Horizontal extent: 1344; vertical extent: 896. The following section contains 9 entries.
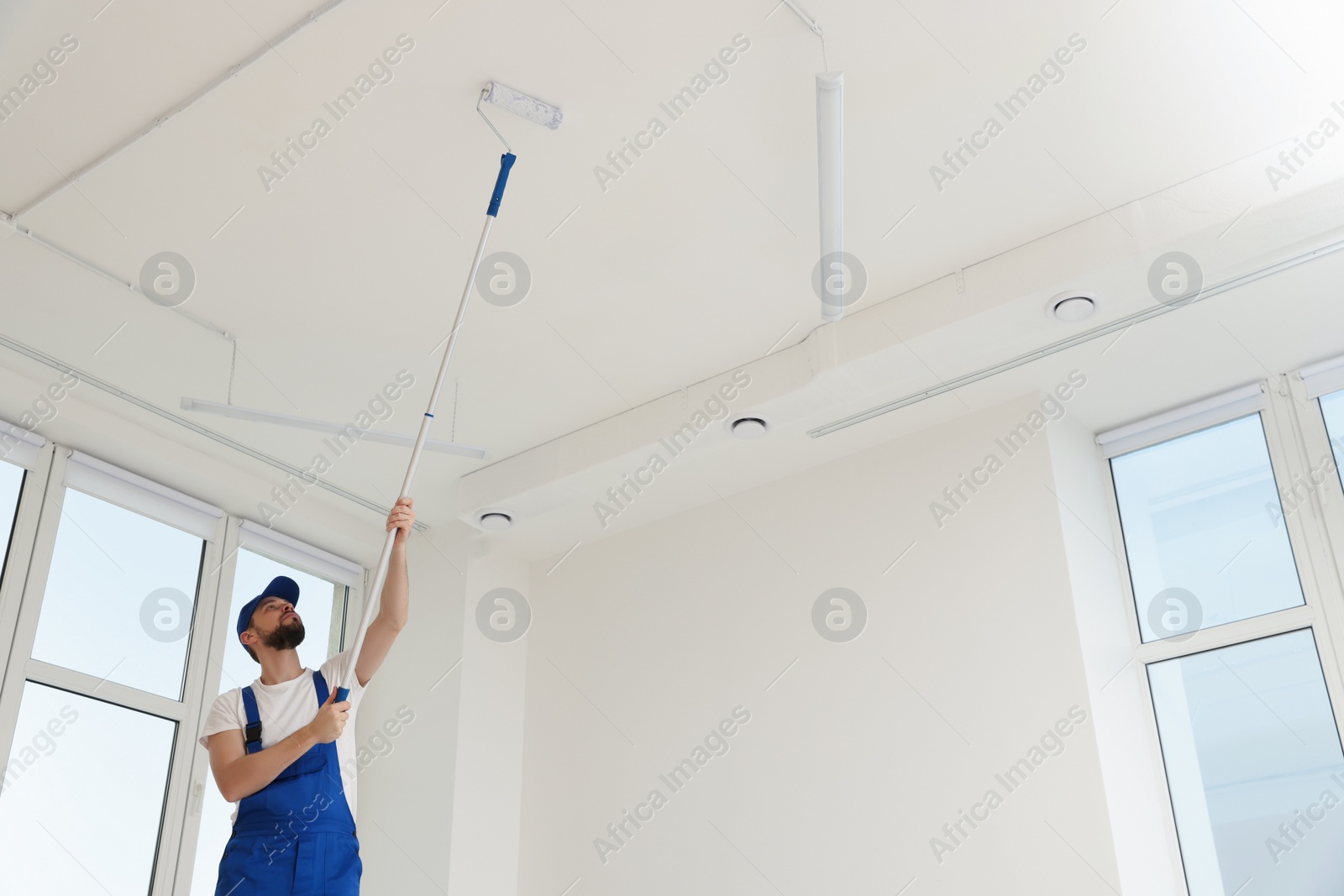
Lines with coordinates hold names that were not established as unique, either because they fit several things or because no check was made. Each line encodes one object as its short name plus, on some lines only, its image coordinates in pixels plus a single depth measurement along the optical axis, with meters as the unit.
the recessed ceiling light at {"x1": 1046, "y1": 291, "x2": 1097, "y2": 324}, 4.02
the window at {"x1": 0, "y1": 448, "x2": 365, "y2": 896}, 4.35
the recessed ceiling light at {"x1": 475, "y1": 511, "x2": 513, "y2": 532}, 5.34
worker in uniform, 2.70
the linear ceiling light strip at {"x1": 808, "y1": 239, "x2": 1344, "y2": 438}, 4.02
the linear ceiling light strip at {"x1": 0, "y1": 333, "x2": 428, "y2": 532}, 4.45
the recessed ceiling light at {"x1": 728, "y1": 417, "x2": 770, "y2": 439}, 4.69
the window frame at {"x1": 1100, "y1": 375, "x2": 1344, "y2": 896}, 4.11
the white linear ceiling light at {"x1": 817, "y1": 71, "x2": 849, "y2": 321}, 3.05
